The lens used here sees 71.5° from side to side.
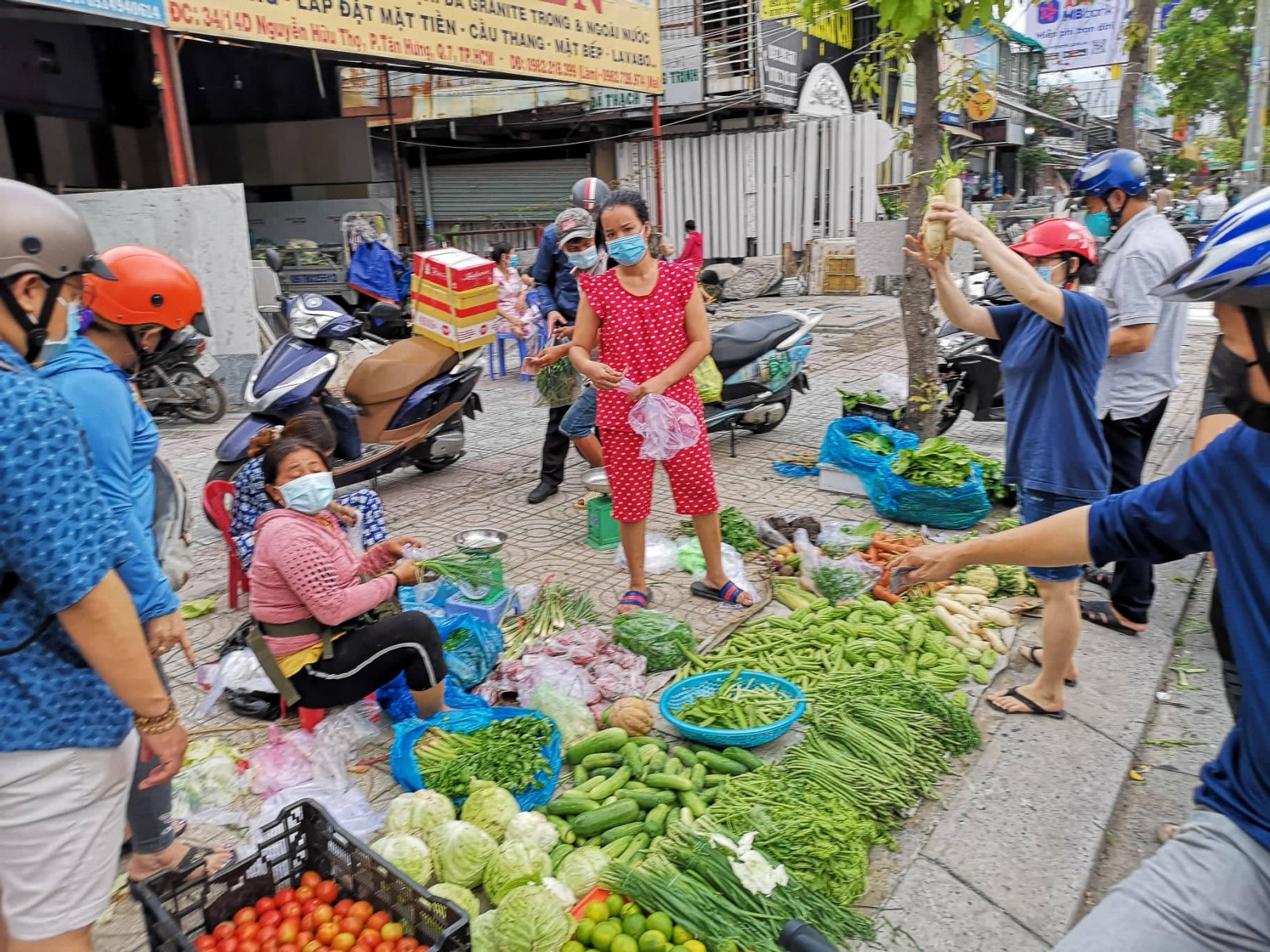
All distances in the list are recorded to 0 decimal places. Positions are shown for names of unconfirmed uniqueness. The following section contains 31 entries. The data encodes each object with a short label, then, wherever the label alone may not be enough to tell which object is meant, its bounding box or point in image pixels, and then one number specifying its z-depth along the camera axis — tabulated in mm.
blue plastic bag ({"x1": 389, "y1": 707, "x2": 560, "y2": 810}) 3135
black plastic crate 2141
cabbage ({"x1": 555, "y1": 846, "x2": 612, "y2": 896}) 2689
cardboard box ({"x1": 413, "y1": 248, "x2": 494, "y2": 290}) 6496
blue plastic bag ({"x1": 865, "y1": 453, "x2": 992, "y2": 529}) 5582
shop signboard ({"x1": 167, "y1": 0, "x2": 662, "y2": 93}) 8641
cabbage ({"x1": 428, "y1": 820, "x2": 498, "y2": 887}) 2730
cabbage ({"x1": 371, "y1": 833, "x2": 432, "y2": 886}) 2730
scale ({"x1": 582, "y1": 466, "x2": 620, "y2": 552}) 5590
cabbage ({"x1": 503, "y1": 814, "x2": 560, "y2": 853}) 2820
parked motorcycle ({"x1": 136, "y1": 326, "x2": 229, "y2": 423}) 9039
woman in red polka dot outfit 4445
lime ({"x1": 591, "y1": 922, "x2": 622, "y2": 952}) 2426
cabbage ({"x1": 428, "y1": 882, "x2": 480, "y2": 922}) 2598
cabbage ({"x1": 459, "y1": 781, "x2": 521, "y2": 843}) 2885
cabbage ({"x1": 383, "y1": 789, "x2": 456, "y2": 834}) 2910
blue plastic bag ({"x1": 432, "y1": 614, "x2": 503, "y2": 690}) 3885
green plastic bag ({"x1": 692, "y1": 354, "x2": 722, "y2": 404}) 6797
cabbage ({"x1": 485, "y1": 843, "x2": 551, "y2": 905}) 2684
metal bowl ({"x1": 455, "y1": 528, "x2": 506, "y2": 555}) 4523
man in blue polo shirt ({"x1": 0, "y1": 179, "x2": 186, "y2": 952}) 1654
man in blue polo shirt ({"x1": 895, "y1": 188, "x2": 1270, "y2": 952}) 1524
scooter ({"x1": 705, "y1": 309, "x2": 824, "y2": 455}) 7211
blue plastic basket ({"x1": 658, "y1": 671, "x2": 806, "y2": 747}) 3354
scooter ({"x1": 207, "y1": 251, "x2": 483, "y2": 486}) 5383
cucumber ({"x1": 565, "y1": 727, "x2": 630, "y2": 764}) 3395
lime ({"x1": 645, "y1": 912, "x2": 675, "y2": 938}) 2453
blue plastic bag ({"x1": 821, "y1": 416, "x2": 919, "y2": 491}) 6199
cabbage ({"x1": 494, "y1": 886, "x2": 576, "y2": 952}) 2348
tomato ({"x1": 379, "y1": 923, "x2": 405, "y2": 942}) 2229
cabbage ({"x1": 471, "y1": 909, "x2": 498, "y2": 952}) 2443
